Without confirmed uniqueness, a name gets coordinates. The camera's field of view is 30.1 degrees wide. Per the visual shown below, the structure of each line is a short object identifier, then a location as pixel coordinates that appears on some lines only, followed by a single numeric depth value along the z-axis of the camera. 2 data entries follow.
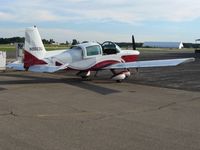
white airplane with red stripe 17.50
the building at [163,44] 163.55
